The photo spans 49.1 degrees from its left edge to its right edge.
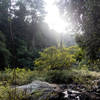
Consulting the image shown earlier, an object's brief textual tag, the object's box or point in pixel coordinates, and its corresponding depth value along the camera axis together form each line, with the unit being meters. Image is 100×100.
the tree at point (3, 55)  11.00
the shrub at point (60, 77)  5.11
